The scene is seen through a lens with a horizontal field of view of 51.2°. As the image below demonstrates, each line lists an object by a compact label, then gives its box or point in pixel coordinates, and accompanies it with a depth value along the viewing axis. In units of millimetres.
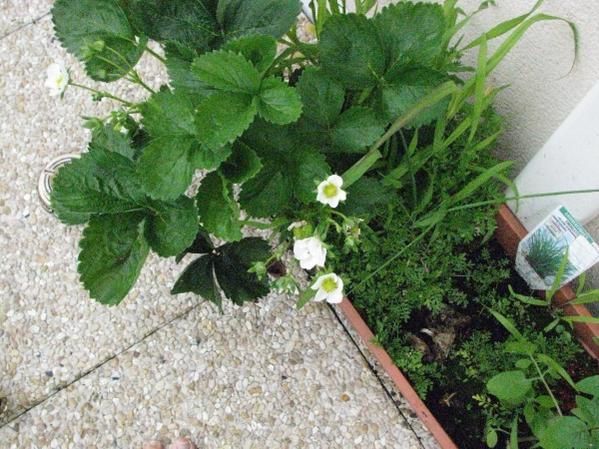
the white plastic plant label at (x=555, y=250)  1303
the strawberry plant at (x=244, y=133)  1034
